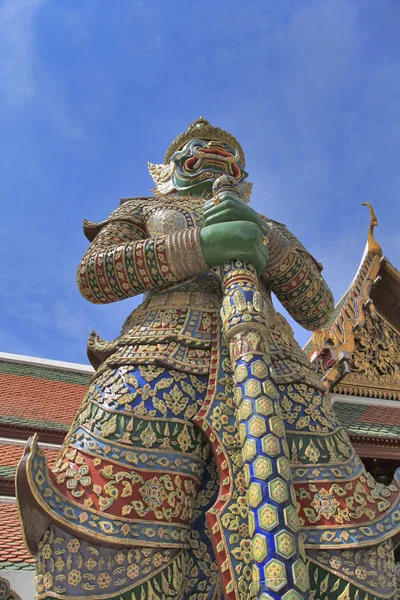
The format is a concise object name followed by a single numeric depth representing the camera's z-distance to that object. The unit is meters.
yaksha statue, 1.78
